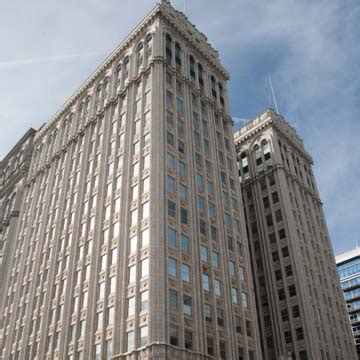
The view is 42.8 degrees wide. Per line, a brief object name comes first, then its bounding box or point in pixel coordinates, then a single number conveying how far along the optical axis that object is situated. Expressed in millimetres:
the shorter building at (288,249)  75750
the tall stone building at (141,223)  50594
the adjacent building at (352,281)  128750
